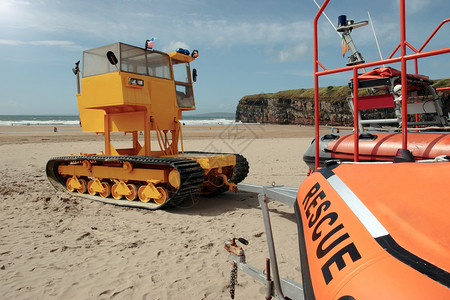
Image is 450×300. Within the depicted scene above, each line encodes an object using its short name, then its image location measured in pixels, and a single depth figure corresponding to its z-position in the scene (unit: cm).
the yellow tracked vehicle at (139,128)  635
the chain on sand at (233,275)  281
